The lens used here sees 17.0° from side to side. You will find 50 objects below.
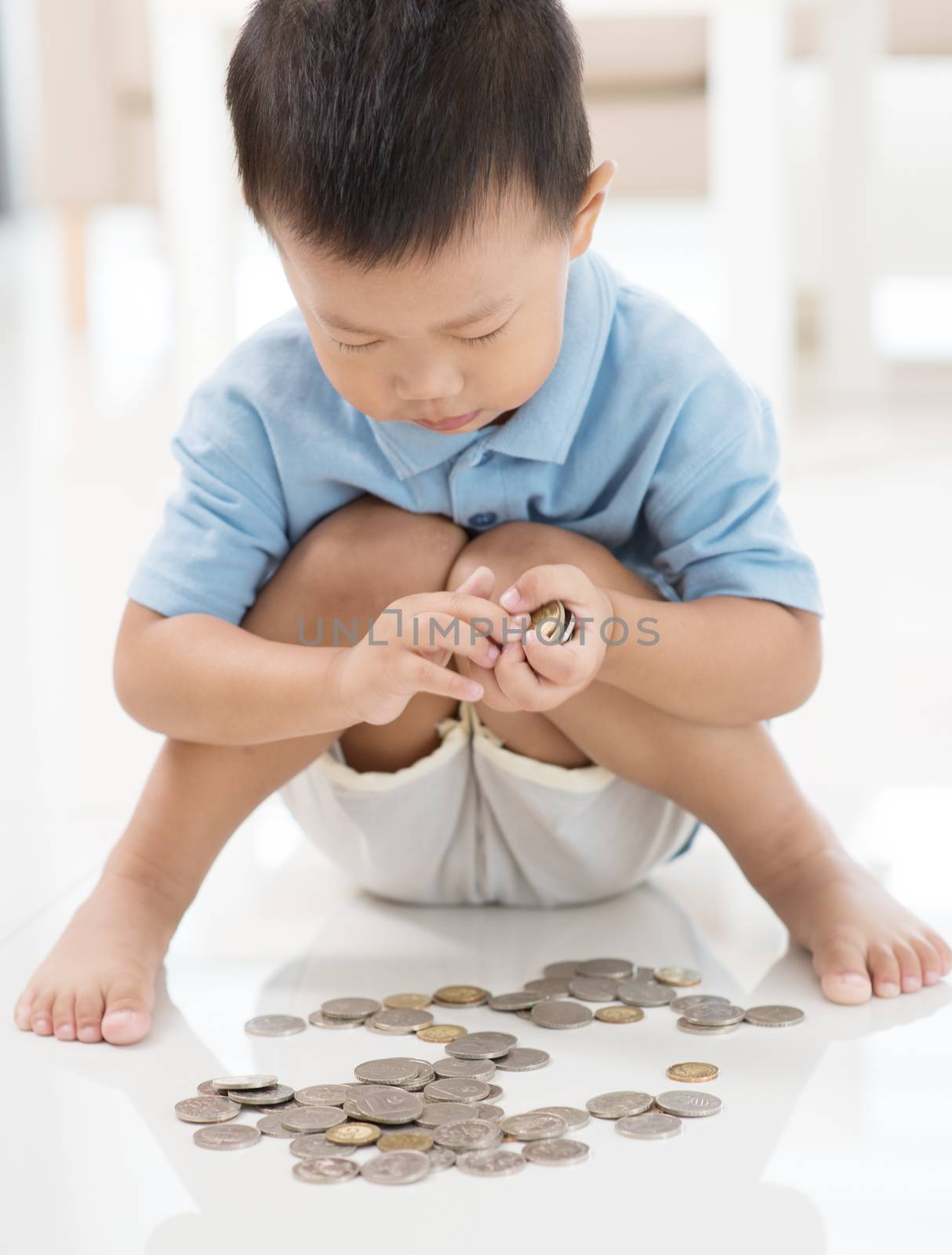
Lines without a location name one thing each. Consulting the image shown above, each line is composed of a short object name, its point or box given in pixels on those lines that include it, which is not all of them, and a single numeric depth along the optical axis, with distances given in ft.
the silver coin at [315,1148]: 4.00
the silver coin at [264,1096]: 4.14
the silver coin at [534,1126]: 4.03
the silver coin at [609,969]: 4.56
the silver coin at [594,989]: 4.48
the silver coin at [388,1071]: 4.19
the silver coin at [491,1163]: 3.95
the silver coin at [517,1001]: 4.45
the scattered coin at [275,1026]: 4.39
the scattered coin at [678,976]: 4.55
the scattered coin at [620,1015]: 4.40
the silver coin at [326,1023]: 4.41
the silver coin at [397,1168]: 3.94
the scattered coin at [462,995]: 4.48
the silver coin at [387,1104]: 4.07
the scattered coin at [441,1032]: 4.35
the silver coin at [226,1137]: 4.03
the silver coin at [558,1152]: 3.98
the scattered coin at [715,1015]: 4.36
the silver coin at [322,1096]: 4.13
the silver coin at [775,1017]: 4.36
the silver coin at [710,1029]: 4.35
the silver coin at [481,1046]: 4.27
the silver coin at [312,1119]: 4.06
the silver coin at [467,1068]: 4.21
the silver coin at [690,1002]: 4.43
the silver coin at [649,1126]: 4.03
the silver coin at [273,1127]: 4.06
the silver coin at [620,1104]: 4.10
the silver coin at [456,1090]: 4.14
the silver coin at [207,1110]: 4.10
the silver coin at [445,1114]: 4.08
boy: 4.28
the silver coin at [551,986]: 4.51
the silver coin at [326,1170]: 3.95
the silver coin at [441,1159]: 3.98
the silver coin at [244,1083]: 4.17
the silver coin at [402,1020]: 4.38
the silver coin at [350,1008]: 4.43
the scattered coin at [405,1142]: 4.02
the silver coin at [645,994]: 4.47
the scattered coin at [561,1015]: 4.39
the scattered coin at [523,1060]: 4.25
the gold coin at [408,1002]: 4.47
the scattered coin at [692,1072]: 4.20
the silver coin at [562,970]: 4.58
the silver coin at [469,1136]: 4.01
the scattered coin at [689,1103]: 4.10
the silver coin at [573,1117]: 4.06
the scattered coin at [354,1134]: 4.03
